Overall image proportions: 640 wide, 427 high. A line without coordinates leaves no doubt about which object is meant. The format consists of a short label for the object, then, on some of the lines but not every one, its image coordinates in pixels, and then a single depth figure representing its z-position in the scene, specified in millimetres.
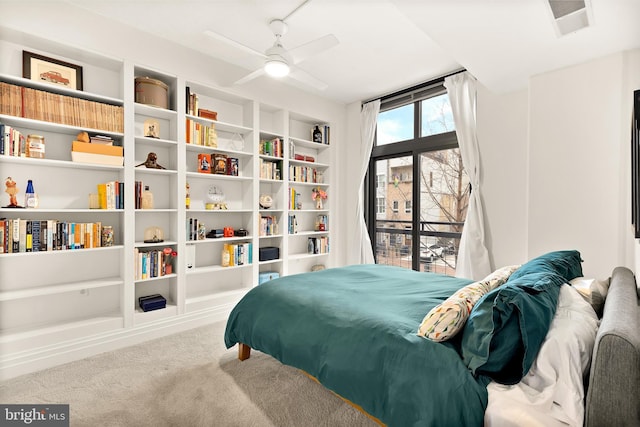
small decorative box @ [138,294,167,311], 3064
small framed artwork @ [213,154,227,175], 3609
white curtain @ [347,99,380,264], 4531
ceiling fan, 2390
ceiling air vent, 1974
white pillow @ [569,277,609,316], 1658
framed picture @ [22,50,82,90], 2502
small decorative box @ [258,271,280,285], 3971
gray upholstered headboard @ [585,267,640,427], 959
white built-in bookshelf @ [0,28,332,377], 2541
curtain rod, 3724
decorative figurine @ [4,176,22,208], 2412
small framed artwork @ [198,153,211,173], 3510
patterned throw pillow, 1435
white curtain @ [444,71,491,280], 3453
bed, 1244
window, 3893
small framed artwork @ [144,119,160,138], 3090
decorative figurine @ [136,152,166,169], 3102
